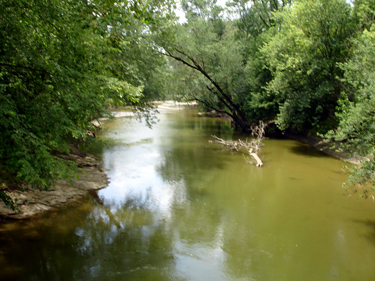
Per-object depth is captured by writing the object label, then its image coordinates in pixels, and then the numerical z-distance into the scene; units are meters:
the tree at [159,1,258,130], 18.94
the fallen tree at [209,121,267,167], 13.94
